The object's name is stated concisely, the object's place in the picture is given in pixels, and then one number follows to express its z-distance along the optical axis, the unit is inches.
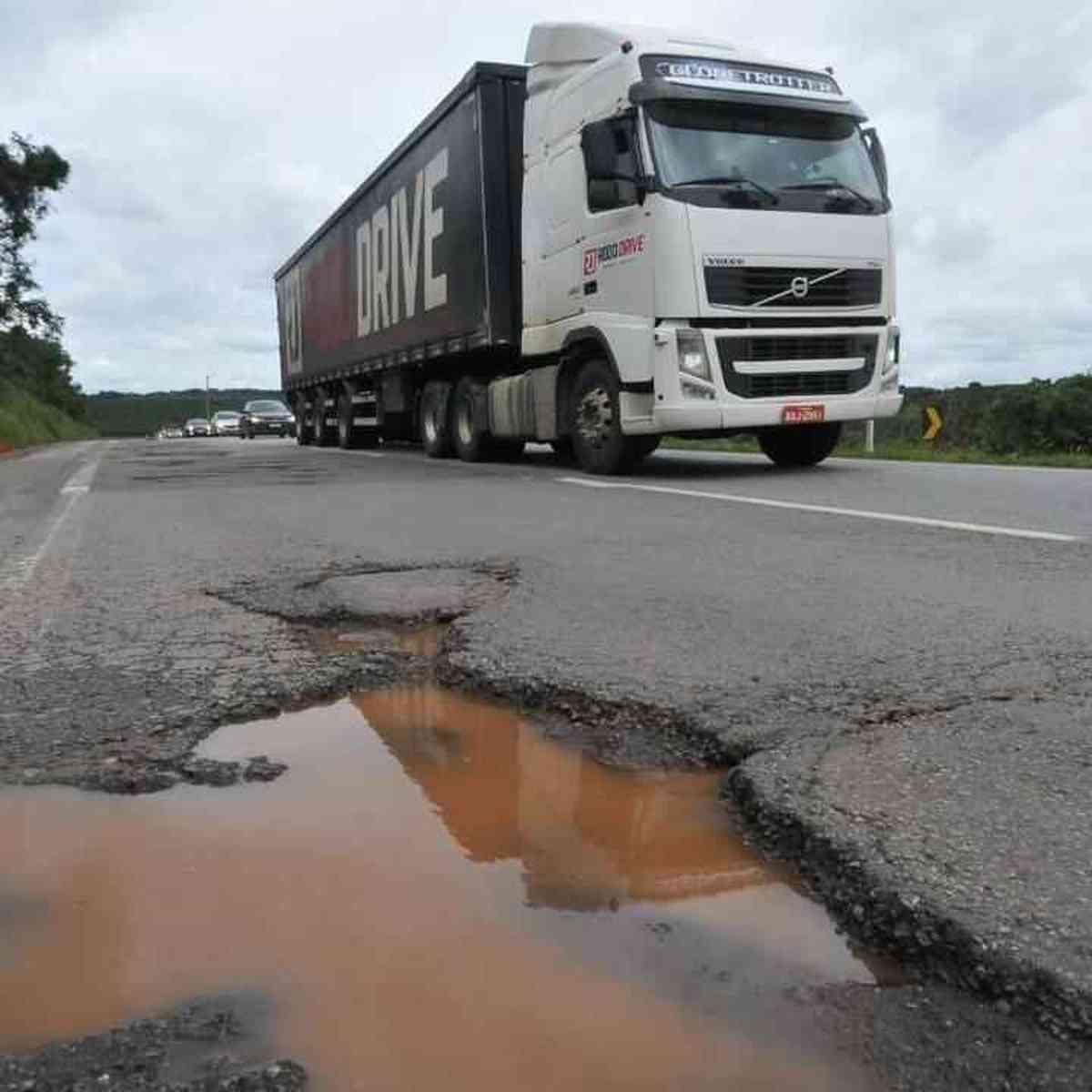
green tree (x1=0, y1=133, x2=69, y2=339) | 1441.9
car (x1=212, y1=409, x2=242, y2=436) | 1884.8
